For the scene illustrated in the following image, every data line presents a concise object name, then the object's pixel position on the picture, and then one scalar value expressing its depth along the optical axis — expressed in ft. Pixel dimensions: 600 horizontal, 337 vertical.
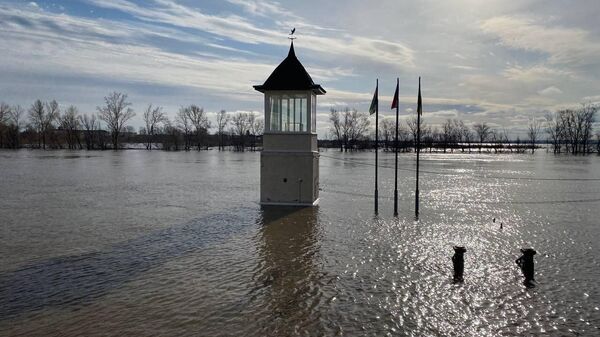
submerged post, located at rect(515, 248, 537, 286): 29.55
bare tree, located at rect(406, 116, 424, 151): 449.89
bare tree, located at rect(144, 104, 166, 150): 393.50
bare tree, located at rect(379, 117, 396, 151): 441.23
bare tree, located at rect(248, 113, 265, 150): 412.77
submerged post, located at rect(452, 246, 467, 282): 30.17
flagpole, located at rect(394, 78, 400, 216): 56.03
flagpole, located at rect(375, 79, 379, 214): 57.49
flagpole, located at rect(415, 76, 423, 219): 55.07
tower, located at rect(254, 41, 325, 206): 59.31
